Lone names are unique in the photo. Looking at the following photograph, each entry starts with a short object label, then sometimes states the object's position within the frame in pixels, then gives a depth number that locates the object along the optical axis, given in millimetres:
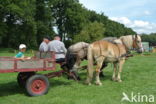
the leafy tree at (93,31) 55694
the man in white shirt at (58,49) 8258
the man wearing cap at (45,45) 8703
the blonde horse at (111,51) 8414
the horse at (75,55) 8523
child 7180
